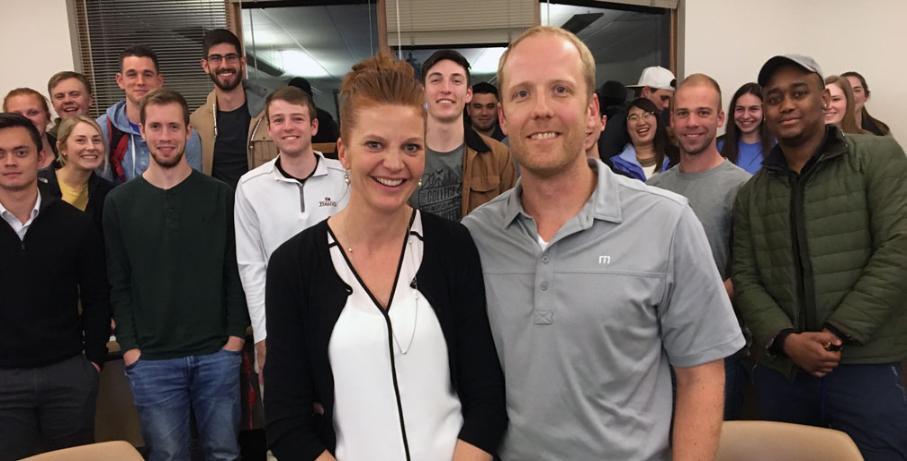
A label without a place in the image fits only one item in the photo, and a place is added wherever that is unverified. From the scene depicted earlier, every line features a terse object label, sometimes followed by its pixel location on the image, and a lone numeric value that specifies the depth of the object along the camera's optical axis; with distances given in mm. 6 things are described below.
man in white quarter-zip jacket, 2555
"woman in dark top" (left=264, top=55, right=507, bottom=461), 1366
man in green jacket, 1978
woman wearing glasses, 3551
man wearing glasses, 3273
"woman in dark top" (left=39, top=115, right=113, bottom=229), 3021
